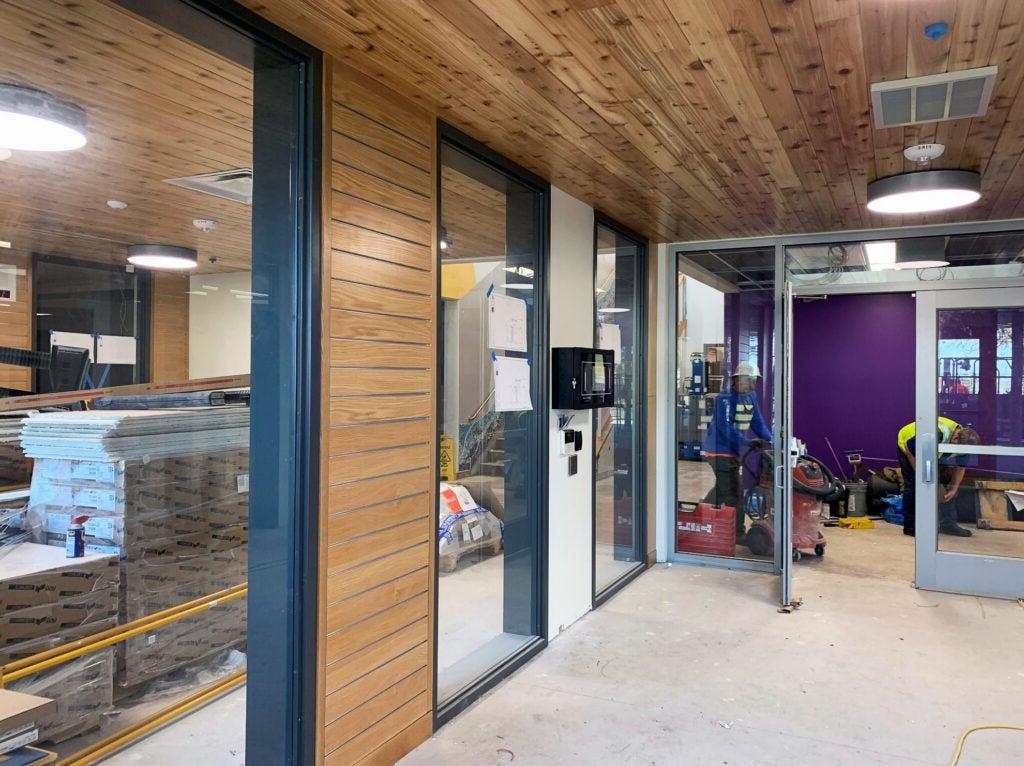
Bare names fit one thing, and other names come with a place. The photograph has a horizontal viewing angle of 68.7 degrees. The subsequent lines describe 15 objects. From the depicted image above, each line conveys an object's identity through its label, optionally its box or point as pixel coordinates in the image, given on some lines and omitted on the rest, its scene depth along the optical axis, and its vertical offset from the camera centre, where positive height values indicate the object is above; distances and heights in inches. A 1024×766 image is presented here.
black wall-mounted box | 154.9 +2.6
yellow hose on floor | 115.0 -53.3
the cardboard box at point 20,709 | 64.1 -28.2
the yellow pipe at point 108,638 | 94.5 -35.8
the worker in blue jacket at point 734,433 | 216.5 -12.3
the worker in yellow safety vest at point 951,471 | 194.9 -20.7
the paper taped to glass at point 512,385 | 139.1 +1.0
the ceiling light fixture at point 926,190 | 148.0 +40.4
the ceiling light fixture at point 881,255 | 213.4 +40.5
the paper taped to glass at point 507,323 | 138.6 +12.8
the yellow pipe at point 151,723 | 104.2 -50.1
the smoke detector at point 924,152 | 132.9 +43.4
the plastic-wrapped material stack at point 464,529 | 147.3 -28.7
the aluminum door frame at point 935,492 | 189.3 -26.3
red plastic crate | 218.7 -41.1
